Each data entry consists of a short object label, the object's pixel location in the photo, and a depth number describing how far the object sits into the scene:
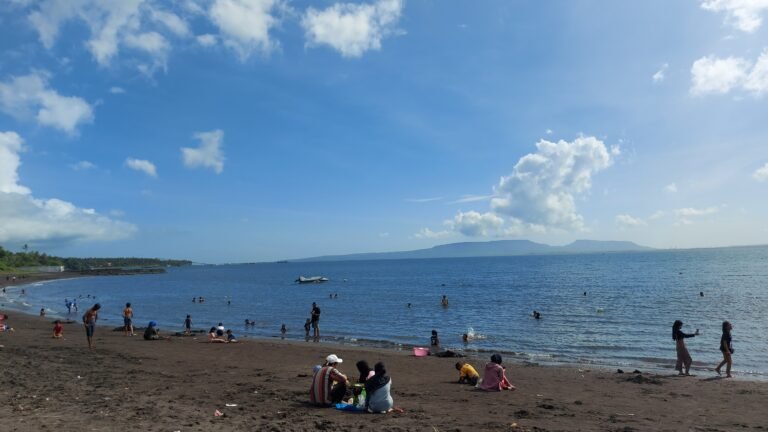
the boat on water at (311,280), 110.70
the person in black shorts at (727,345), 16.12
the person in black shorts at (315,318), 28.27
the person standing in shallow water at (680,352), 16.78
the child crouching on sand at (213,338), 25.56
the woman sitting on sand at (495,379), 13.73
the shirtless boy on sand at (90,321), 21.17
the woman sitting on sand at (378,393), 10.64
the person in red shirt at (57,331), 25.88
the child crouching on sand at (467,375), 14.67
